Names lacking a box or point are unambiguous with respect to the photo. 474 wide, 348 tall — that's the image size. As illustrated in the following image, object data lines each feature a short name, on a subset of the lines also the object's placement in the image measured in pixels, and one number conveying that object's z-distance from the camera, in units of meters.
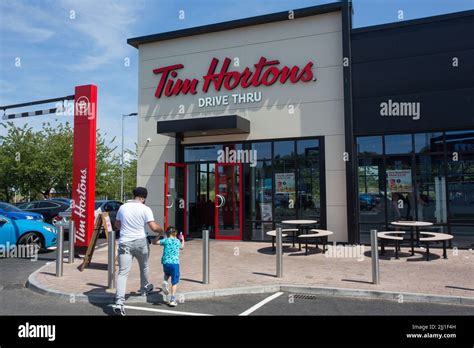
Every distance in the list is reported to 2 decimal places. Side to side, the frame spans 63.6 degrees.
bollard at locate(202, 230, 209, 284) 6.95
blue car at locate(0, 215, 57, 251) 10.02
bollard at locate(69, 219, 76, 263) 8.61
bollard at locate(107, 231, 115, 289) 6.73
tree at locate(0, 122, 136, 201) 29.62
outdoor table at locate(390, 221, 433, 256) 9.54
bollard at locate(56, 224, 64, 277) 7.76
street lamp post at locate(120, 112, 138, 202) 33.16
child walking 5.82
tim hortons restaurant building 10.96
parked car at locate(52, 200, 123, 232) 15.38
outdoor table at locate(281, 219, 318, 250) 10.78
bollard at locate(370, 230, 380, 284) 6.77
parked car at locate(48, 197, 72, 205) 15.62
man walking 5.54
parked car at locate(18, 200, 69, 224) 14.66
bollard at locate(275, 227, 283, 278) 7.45
